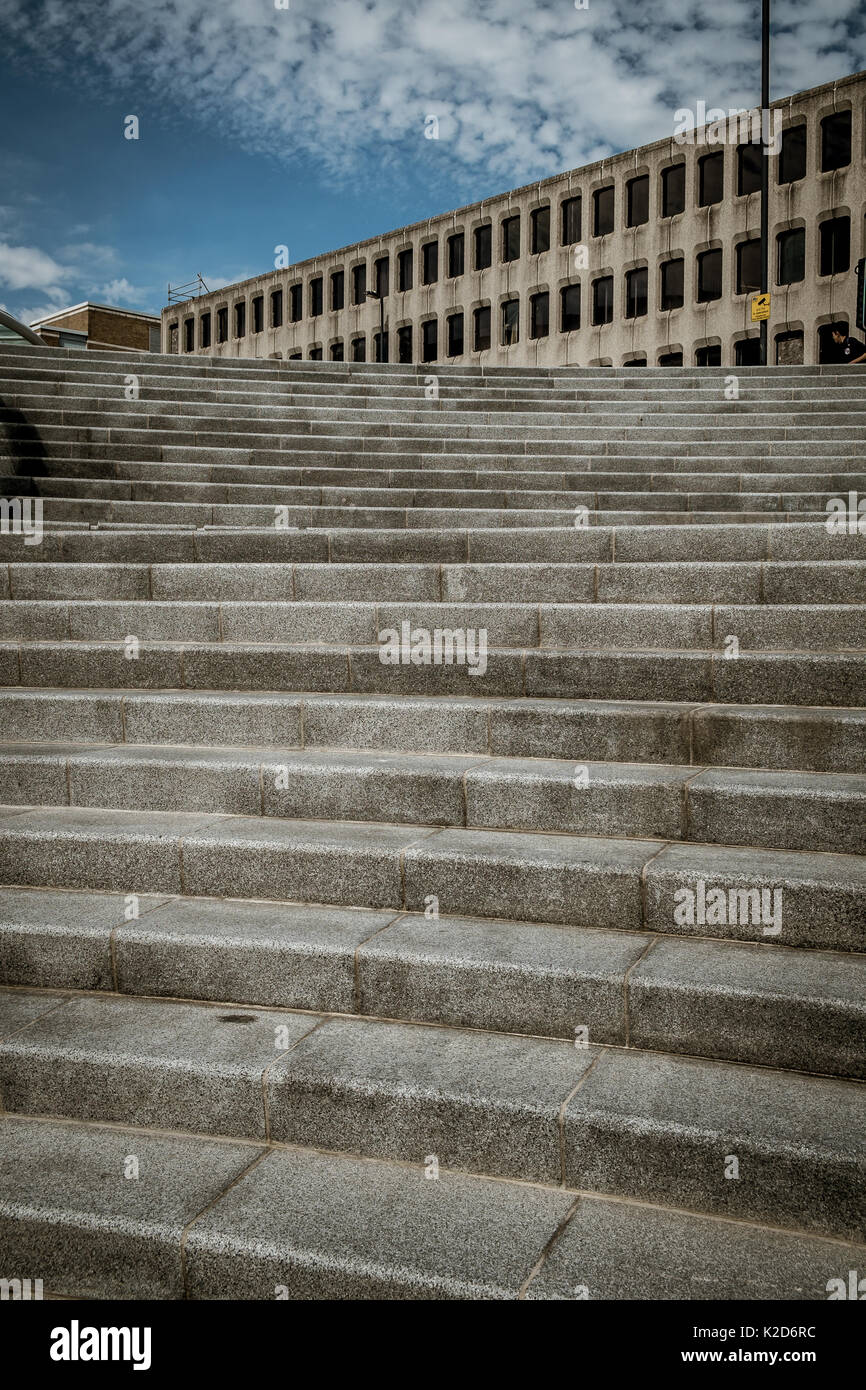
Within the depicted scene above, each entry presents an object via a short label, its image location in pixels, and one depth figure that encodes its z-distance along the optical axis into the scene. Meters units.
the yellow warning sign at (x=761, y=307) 17.52
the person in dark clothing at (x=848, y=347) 15.12
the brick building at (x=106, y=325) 53.75
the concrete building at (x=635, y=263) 36.41
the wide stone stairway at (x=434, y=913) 2.66
